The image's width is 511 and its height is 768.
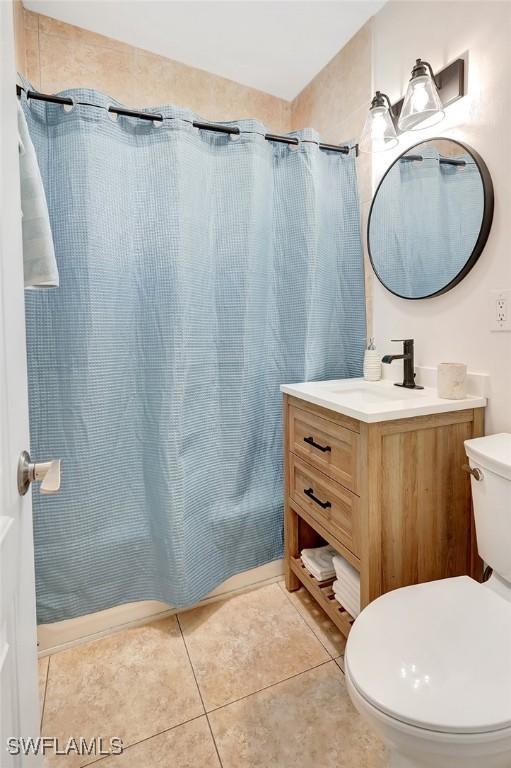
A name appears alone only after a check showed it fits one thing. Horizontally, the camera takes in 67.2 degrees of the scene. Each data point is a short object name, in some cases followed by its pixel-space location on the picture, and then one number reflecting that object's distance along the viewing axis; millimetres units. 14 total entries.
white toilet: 697
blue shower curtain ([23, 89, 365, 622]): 1339
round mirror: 1270
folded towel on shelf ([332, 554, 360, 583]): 1340
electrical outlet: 1190
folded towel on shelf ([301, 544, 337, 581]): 1537
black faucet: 1497
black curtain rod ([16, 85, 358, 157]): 1271
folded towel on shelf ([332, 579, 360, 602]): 1312
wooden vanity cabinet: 1141
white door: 567
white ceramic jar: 1241
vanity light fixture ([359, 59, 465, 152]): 1284
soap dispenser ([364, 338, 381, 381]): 1690
